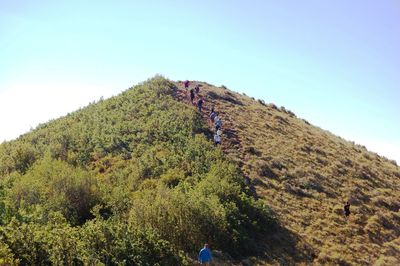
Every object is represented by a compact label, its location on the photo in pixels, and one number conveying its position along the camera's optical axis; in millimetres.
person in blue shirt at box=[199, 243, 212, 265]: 16781
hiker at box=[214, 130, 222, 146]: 32281
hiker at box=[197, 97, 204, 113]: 38906
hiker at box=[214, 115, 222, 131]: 34562
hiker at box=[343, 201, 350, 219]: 27594
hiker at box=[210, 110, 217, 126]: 36969
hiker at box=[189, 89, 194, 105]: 41125
